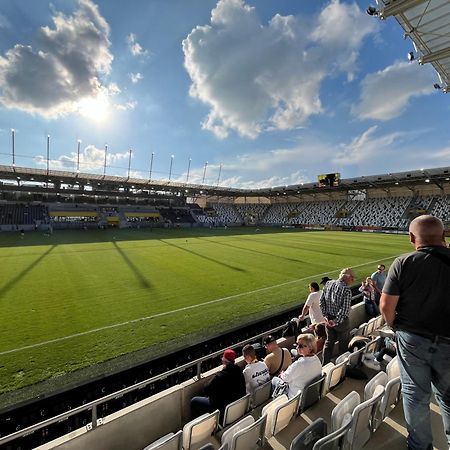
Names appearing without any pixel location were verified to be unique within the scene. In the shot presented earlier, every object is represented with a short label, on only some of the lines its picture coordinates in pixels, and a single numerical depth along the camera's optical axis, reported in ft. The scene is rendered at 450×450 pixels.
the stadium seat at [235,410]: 11.17
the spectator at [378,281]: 26.50
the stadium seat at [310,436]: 8.05
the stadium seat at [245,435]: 8.79
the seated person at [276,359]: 14.21
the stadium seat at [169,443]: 8.41
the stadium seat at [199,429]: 9.55
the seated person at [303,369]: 11.93
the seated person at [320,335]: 17.35
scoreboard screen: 181.37
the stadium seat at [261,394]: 12.44
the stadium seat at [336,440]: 7.68
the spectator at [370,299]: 25.66
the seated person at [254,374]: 12.80
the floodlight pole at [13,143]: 136.15
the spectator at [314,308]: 20.58
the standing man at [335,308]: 16.39
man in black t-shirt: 7.04
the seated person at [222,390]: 11.92
